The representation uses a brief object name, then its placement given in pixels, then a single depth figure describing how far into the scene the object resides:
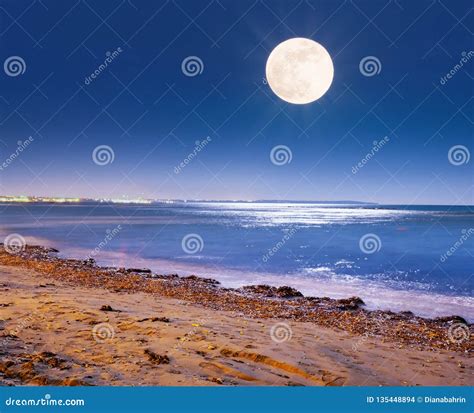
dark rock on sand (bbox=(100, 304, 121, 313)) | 8.96
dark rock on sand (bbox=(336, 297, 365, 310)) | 12.16
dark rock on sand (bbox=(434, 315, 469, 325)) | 10.74
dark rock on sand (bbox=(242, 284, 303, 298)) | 13.89
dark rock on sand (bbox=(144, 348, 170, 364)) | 5.95
